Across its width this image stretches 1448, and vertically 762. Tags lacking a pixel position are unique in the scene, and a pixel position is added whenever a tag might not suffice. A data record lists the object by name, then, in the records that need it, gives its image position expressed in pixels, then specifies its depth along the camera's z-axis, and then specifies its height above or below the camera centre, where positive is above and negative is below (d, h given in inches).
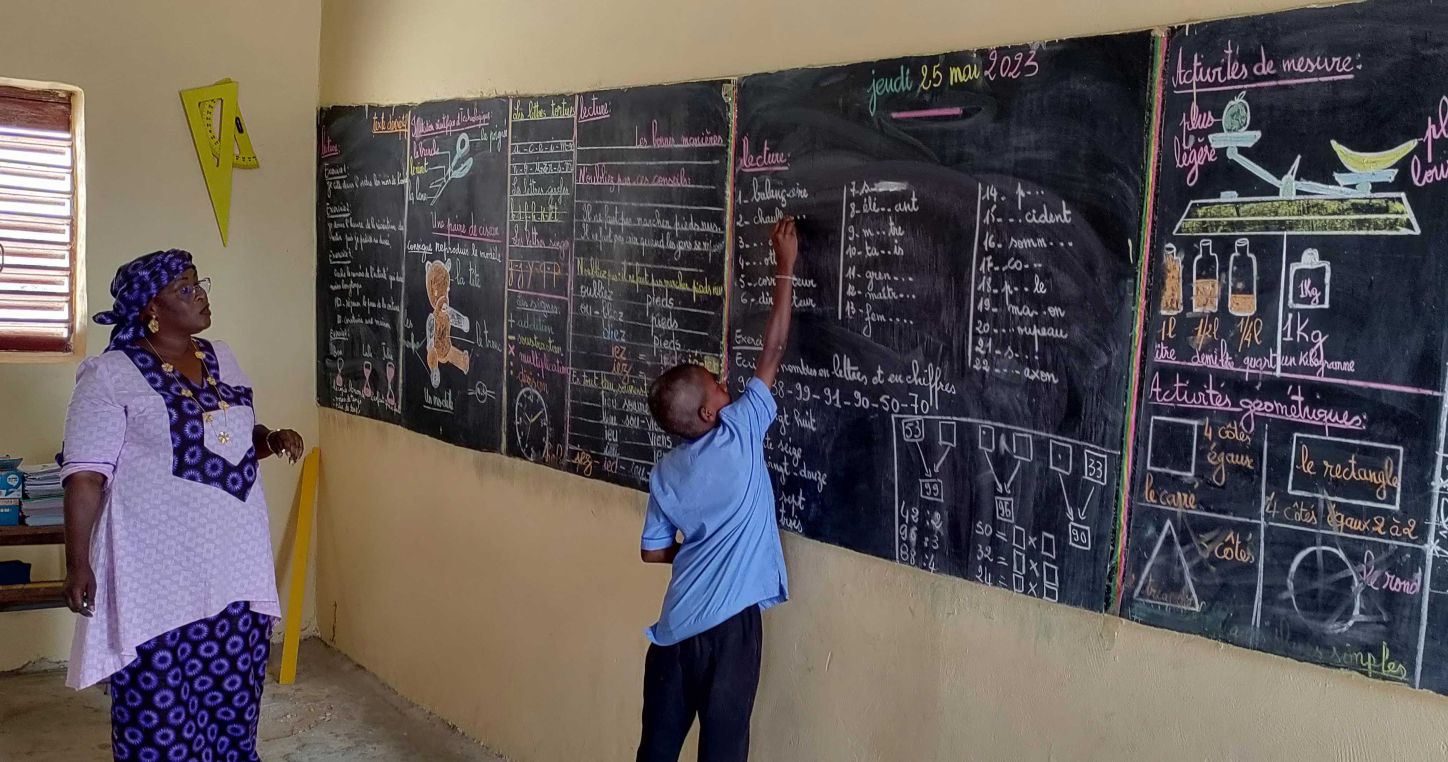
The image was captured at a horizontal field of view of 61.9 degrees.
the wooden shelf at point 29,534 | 174.9 -42.4
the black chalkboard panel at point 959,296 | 93.1 -1.6
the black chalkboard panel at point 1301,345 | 75.4 -3.6
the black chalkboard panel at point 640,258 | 131.0 +0.9
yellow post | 207.6 -56.8
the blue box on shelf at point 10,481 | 179.3 -35.7
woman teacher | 131.6 -31.5
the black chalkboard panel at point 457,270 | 169.9 -1.8
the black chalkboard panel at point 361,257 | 196.5 -0.4
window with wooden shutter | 195.2 +3.2
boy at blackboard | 110.7 -26.7
